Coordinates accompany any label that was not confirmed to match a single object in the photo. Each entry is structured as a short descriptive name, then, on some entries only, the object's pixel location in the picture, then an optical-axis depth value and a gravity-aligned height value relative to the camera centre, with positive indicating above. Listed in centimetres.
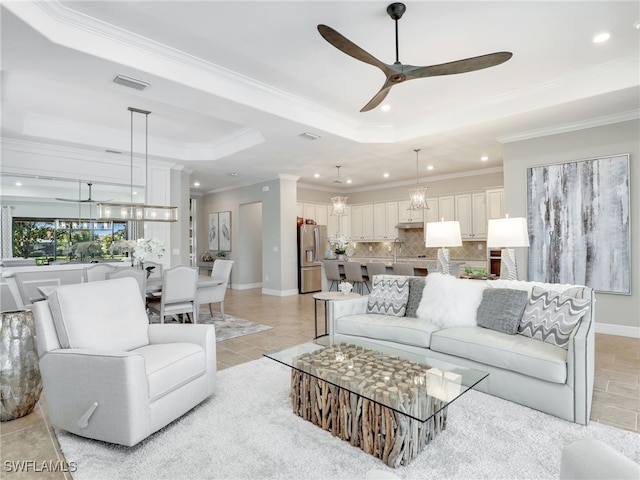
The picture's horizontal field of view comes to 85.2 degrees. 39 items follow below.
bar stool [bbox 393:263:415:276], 528 -45
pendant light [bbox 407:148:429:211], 602 +74
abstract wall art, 427 +18
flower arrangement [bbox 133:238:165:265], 423 -6
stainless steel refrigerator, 818 -34
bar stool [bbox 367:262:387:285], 553 -46
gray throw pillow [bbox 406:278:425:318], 349 -57
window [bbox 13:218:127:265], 495 +9
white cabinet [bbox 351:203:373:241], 933 +51
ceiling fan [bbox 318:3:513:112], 228 +127
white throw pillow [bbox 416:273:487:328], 305 -57
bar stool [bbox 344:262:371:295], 585 -58
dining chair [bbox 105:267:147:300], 387 -34
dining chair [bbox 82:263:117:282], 398 -32
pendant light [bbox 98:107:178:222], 460 +46
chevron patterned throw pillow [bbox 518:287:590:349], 250 -59
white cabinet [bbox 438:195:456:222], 782 +72
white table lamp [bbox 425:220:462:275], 366 +5
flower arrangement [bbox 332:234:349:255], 693 -6
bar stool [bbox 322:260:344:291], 626 -56
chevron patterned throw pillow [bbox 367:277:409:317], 357 -60
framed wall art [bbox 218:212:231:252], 923 +31
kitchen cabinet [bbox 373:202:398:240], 883 +51
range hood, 817 +35
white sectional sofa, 226 -76
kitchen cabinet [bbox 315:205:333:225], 940 +74
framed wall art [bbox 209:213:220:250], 961 +30
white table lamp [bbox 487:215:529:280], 322 +4
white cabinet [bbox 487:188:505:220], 690 +71
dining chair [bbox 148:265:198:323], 423 -62
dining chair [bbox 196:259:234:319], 508 -68
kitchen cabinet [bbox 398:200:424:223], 834 +62
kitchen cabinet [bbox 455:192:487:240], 733 +52
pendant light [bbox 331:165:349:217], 700 +70
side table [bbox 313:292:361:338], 376 -63
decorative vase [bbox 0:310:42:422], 238 -85
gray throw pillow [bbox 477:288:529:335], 281 -59
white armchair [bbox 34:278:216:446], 196 -75
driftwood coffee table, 181 -82
